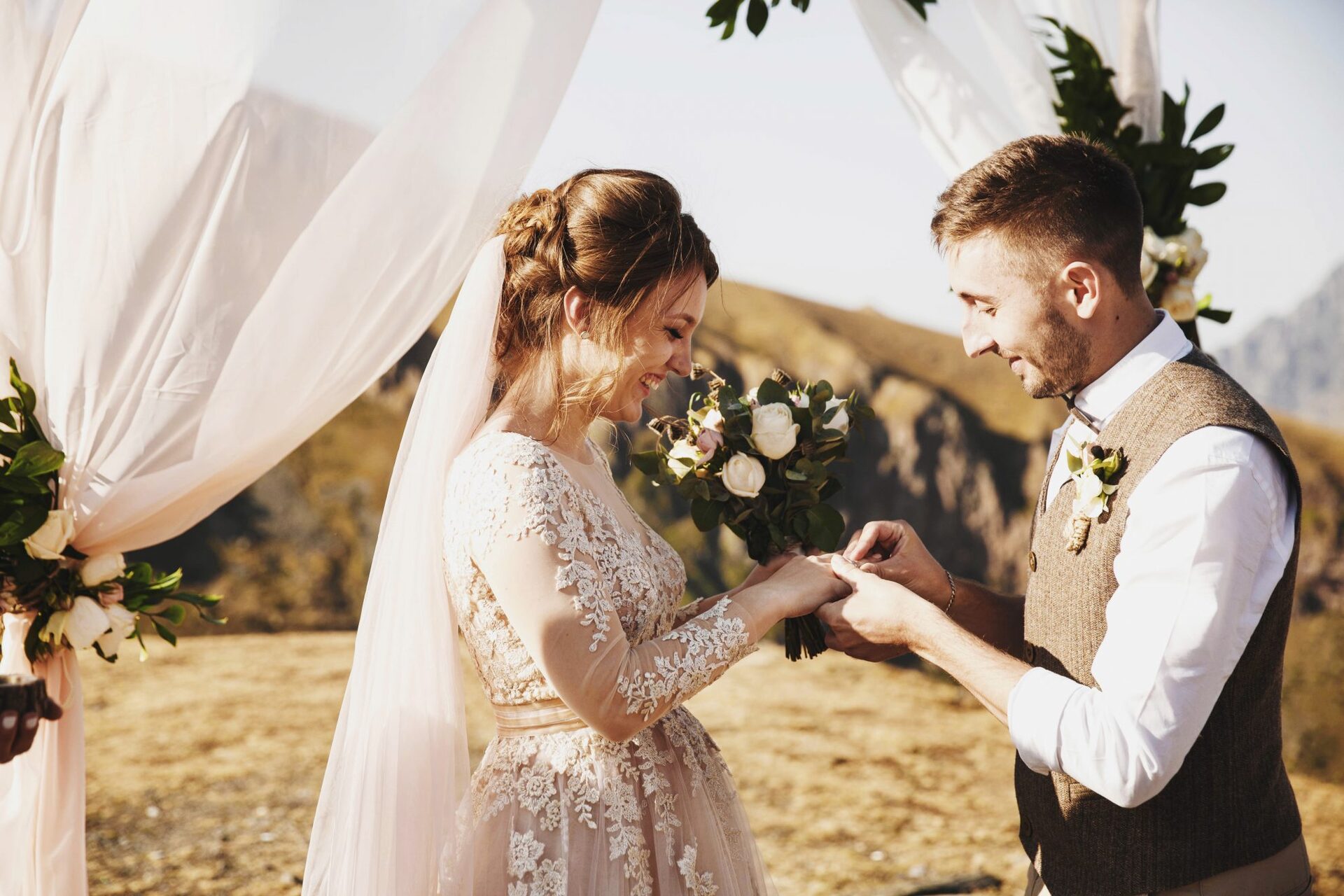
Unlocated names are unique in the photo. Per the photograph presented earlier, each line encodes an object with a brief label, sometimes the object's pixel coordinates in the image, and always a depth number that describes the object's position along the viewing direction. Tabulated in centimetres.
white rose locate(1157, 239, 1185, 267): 319
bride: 197
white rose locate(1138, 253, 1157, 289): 311
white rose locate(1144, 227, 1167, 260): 318
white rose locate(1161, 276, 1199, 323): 320
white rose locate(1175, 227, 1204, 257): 322
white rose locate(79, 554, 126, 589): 204
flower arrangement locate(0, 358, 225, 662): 195
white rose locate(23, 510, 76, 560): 196
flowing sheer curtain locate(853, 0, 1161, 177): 304
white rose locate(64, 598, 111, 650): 203
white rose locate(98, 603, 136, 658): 208
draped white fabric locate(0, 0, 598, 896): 201
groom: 172
